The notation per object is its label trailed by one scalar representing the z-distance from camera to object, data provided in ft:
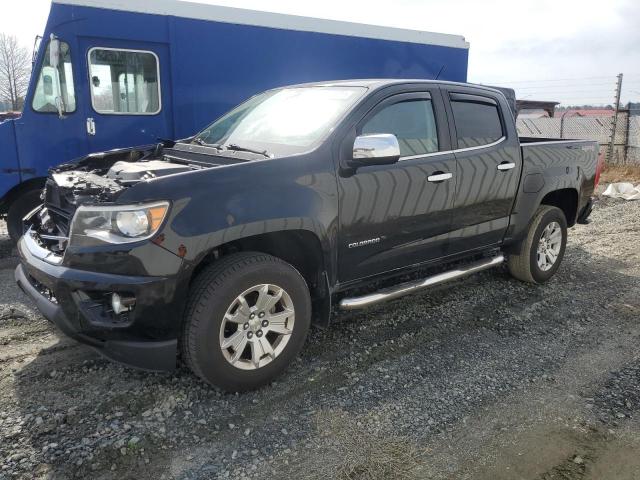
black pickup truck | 9.43
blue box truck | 19.20
